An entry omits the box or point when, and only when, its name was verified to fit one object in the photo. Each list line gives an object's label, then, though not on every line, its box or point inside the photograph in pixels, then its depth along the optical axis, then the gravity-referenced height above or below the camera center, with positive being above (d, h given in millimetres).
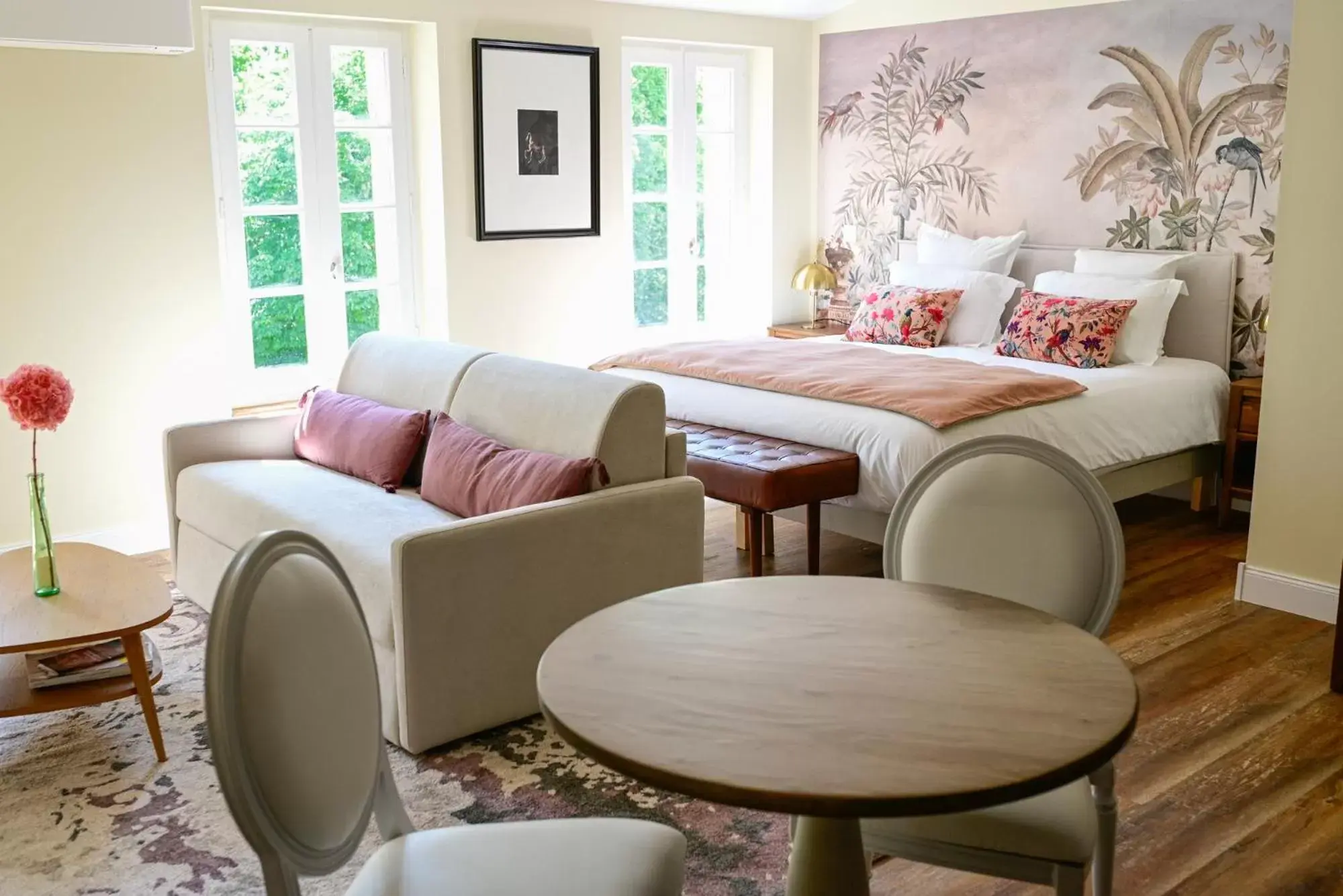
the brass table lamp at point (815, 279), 6719 -354
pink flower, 3168 -447
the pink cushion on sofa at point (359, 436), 3846 -691
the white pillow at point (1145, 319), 5121 -435
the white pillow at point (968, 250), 5855 -188
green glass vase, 3172 -833
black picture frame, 5574 +358
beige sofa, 3027 -830
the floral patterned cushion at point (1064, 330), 5062 -479
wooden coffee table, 2924 -939
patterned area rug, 2568 -1303
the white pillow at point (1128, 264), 5285 -226
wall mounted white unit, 3568 +526
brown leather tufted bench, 3977 -832
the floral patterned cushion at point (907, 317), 5590 -468
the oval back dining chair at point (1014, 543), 2070 -587
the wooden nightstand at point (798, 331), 6645 -624
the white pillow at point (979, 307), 5645 -423
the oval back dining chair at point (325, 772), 1466 -676
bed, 4133 -717
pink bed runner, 4254 -594
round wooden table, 1459 -627
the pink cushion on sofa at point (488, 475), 3256 -683
